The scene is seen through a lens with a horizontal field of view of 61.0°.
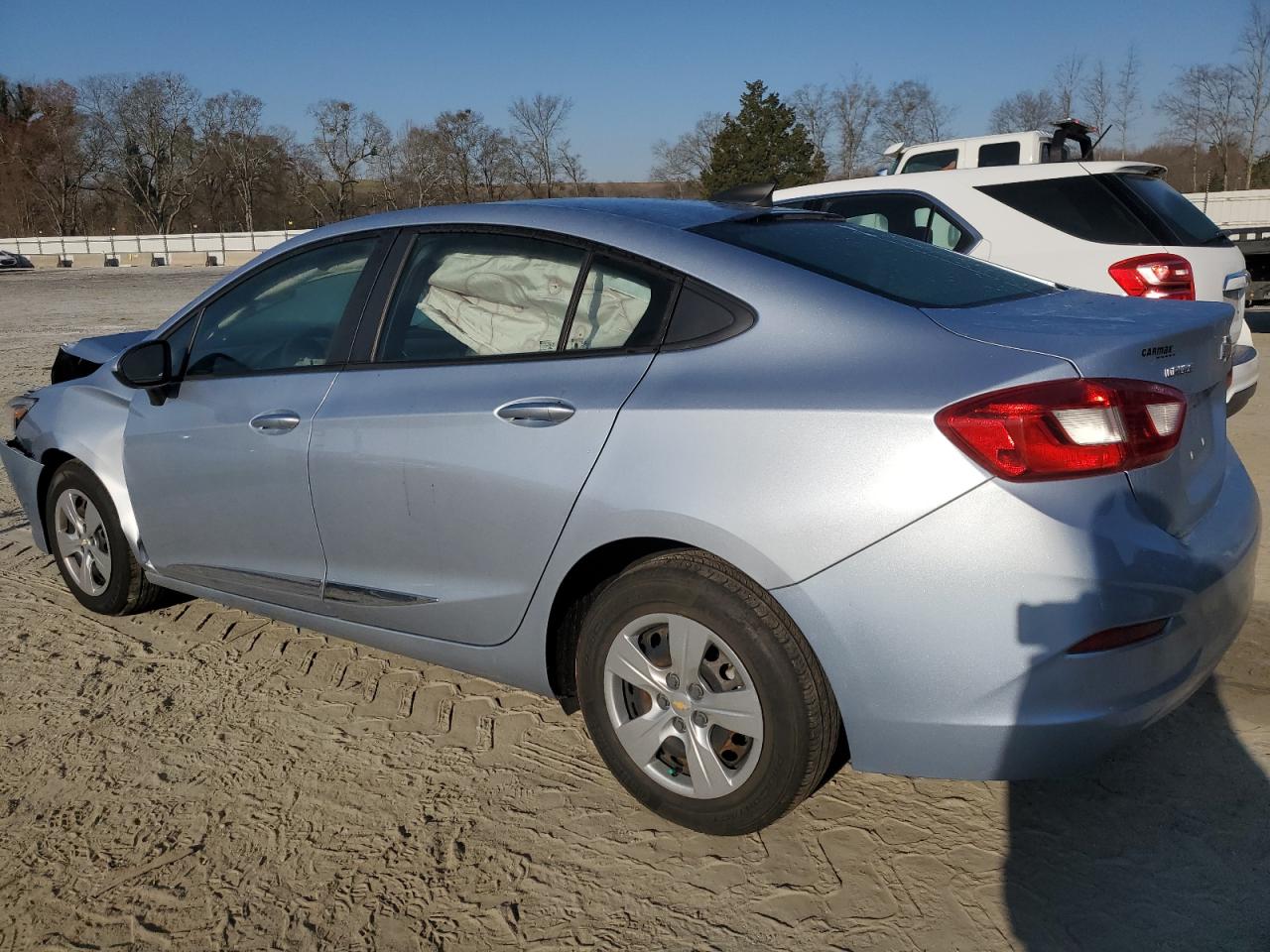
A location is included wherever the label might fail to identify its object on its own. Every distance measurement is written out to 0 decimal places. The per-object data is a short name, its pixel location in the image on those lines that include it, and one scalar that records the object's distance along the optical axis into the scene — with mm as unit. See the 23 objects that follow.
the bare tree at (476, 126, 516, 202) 72500
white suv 5918
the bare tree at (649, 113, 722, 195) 66312
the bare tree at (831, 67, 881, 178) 61500
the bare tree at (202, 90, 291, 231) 75750
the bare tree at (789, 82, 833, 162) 61688
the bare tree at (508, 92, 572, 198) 70812
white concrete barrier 55156
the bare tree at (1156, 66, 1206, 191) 47906
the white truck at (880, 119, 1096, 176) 12781
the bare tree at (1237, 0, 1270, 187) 45531
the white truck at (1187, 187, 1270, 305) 12109
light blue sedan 2236
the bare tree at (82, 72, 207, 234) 75938
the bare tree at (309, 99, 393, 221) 71688
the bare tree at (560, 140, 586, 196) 71062
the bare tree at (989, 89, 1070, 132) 49553
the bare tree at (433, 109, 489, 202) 72500
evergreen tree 57344
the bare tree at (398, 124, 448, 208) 72750
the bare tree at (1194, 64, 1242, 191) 47531
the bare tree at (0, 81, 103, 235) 75938
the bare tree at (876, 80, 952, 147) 58688
